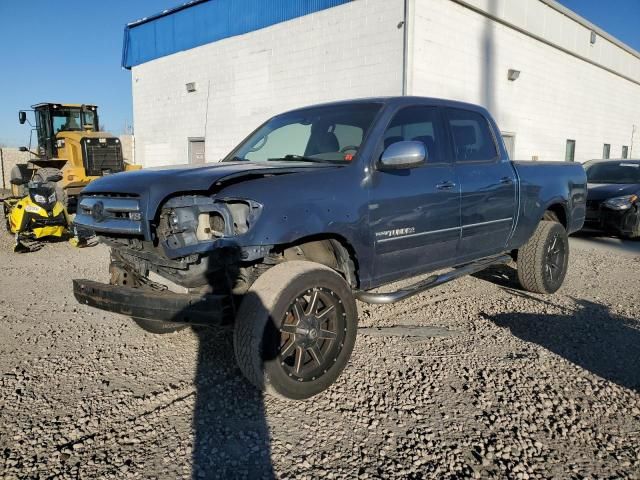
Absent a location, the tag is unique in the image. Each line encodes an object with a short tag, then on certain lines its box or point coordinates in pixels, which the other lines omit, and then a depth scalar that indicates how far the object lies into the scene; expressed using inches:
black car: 354.3
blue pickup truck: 115.4
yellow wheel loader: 486.9
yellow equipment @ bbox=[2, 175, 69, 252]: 325.4
